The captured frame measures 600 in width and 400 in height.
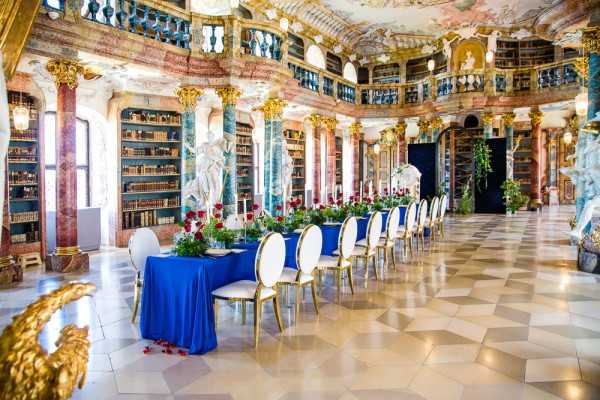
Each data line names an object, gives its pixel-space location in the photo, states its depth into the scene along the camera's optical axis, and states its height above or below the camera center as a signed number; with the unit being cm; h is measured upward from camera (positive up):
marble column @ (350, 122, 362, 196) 1755 +160
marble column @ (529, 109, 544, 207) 1672 +121
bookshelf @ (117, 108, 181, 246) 1076 +48
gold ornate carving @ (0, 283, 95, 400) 146 -53
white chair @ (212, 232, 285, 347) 422 -87
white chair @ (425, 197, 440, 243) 1029 -60
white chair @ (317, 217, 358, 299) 571 -79
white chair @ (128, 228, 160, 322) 494 -63
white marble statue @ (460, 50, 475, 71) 1742 +476
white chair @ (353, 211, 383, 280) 656 -70
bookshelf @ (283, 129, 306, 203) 1695 +116
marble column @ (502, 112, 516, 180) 1705 +162
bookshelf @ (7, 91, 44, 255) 841 +13
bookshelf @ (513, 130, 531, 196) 2030 +121
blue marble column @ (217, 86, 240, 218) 1007 +122
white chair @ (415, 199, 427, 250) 923 -52
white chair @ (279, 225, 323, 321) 488 -73
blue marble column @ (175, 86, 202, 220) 992 +119
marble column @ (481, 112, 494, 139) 1669 +238
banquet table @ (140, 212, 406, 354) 407 -94
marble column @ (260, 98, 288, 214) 1191 +102
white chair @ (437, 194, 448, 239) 1144 -56
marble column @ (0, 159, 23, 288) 681 -108
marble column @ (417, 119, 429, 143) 1762 +229
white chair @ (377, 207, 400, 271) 741 -67
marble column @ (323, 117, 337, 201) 1554 +133
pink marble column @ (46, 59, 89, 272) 761 +31
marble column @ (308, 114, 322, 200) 1488 +126
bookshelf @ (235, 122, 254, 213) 1396 +89
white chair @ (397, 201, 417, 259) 841 -63
